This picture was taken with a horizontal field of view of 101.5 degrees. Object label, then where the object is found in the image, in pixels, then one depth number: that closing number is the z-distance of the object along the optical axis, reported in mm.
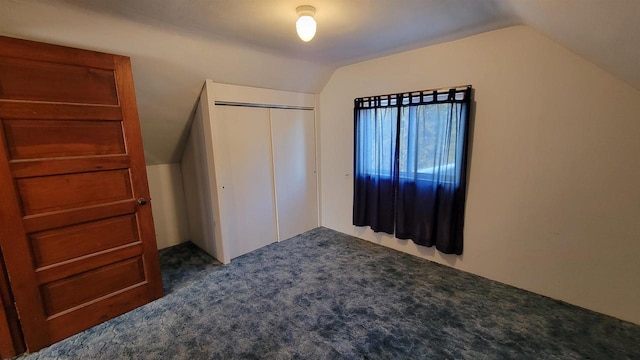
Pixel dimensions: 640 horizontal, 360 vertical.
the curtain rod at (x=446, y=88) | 2376
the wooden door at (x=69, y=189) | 1650
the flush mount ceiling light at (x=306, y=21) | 1713
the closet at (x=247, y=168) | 2807
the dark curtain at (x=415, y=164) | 2506
